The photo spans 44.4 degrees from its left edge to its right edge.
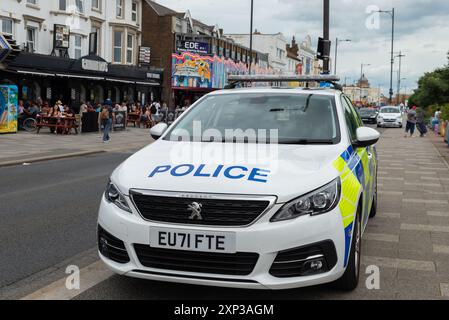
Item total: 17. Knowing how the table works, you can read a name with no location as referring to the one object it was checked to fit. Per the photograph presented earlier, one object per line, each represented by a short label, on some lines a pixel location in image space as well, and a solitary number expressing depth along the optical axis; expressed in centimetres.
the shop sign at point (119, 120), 2779
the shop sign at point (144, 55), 3966
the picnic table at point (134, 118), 3284
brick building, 4400
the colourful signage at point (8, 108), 2232
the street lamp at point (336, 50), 6729
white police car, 358
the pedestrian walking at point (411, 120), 2900
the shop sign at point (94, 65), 3021
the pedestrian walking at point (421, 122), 2828
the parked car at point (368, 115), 4531
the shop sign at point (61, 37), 3024
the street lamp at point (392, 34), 5674
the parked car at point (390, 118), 4051
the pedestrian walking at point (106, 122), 2108
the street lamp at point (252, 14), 4024
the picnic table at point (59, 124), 2394
